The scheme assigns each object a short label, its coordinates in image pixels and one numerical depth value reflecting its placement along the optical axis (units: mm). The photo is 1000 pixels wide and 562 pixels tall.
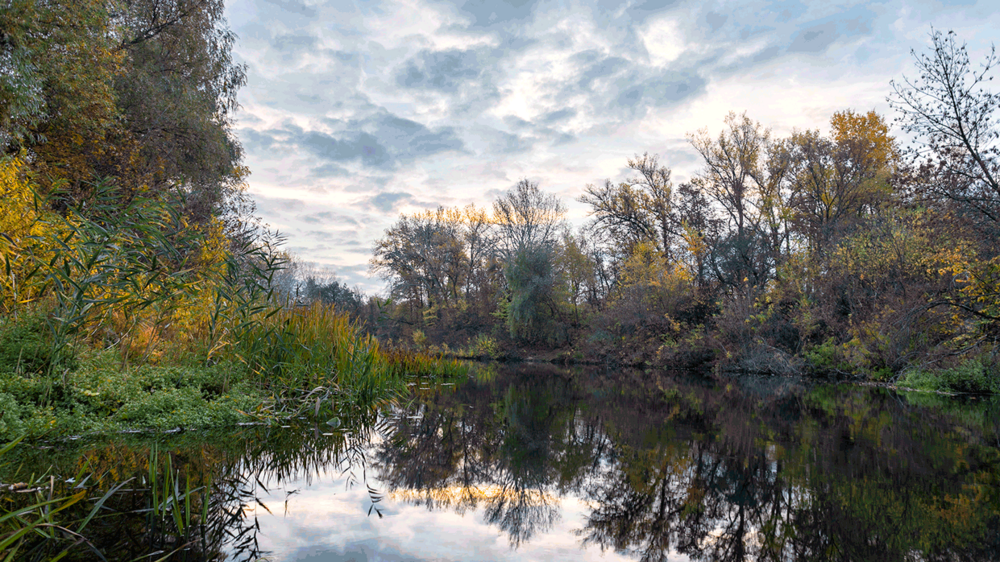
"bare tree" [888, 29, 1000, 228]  9492
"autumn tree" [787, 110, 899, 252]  20797
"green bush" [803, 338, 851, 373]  14047
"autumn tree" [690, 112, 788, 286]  21031
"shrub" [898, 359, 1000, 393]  9852
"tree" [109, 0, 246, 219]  11891
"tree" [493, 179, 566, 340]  26062
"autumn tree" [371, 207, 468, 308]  33875
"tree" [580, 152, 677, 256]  26438
